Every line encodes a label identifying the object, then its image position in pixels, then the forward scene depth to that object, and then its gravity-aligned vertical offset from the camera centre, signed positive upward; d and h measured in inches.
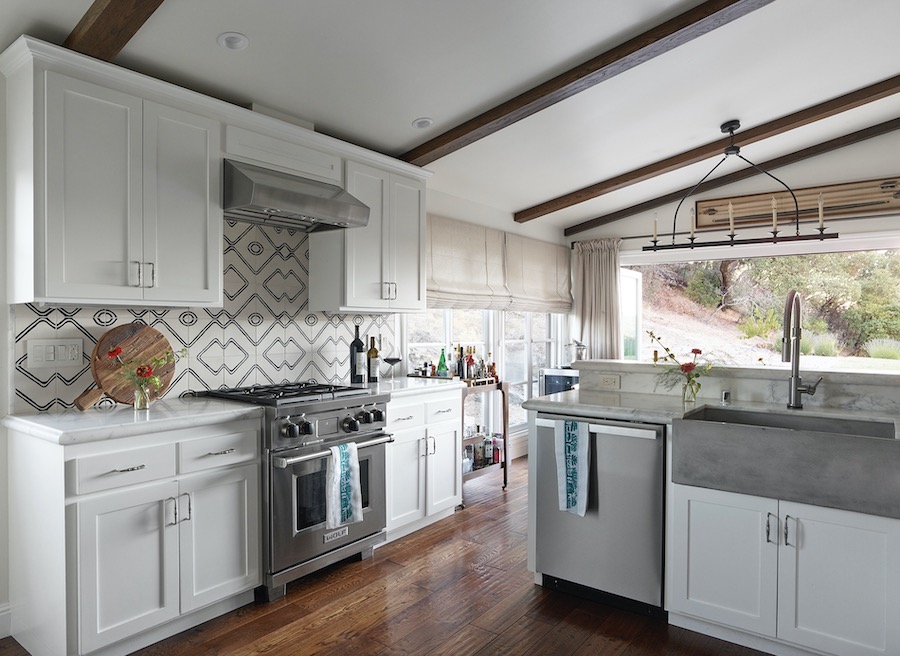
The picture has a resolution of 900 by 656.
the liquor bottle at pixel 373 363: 152.9 -11.6
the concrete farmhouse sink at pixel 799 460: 82.9 -21.3
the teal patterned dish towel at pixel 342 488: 117.8 -34.3
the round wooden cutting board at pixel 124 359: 103.7 -7.5
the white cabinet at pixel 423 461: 140.3 -35.7
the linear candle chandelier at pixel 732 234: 137.0 +20.8
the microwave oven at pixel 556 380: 230.2 -24.4
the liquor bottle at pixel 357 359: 148.8 -10.4
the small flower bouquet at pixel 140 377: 104.0 -10.5
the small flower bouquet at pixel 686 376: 116.0 -11.7
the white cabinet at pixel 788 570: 84.7 -38.7
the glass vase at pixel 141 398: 104.7 -14.4
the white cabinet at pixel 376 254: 140.1 +16.0
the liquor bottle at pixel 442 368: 175.5 -14.8
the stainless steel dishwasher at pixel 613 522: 103.3 -37.4
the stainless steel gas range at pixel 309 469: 110.6 -30.0
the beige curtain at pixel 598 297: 247.3 +9.3
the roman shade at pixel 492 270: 184.1 +17.4
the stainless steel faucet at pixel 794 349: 106.0 -5.5
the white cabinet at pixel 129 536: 86.5 -34.9
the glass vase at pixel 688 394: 116.4 -15.1
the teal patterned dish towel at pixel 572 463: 108.9 -26.9
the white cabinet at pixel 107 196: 91.2 +20.5
